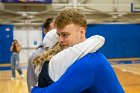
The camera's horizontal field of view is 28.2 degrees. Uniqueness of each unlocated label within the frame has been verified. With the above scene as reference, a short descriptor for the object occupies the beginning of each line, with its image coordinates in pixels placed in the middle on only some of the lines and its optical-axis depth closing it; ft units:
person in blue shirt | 4.37
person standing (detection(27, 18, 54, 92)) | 8.83
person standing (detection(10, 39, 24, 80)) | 33.65
